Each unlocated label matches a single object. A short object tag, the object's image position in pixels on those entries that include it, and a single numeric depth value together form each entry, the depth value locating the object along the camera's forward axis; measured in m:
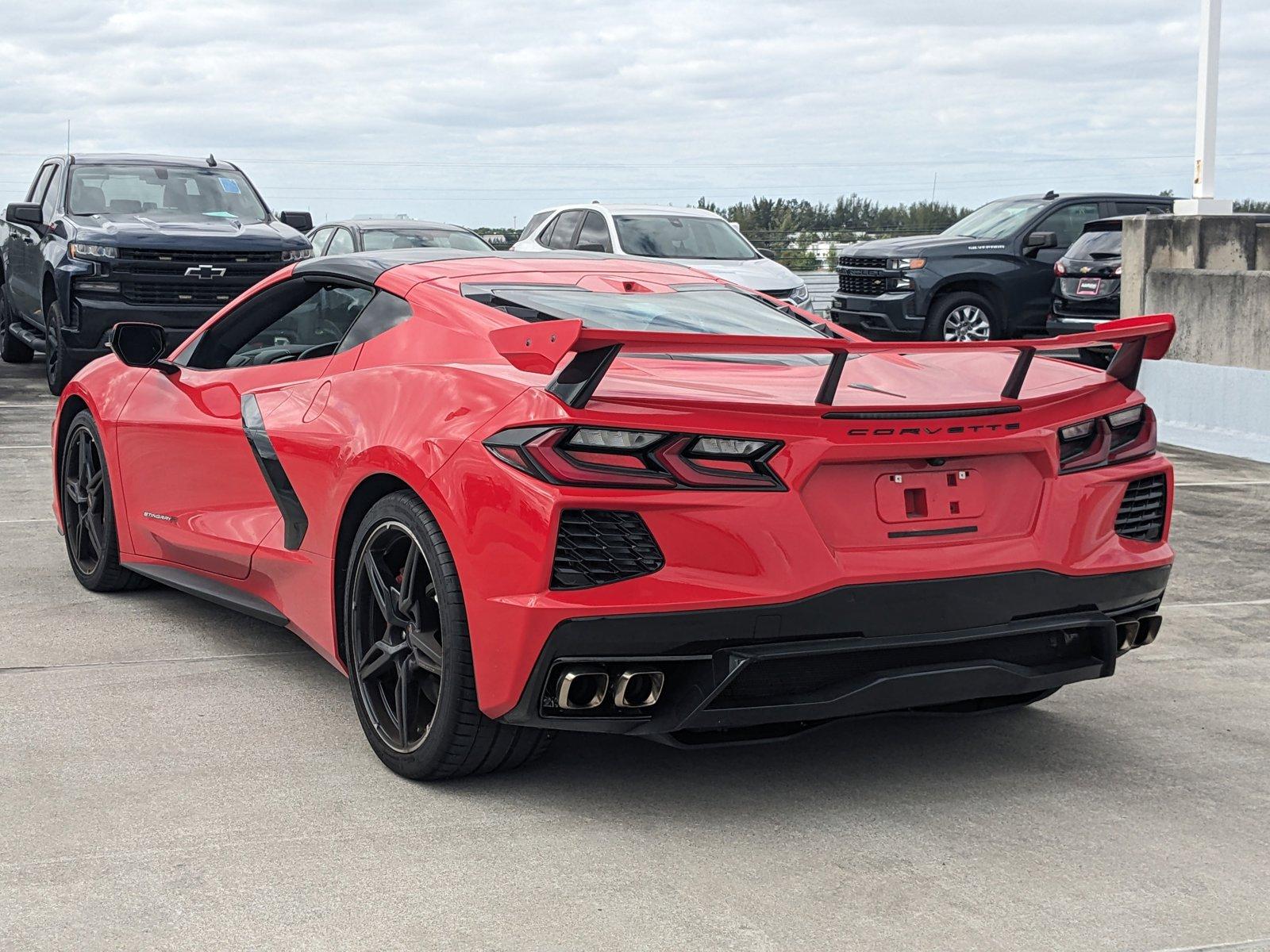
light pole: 13.84
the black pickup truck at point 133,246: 12.41
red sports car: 3.41
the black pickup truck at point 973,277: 17.09
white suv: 14.48
